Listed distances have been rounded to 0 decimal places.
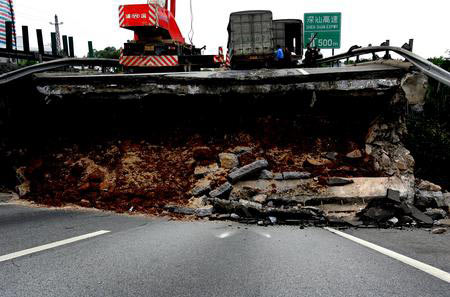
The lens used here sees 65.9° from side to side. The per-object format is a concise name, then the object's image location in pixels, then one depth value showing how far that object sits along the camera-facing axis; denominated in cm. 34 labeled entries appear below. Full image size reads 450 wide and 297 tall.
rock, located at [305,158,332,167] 769
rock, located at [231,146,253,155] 809
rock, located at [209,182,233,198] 699
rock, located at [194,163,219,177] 771
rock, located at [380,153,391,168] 769
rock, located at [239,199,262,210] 626
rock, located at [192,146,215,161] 805
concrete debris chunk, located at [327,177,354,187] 706
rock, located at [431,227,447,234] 493
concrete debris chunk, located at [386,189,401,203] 633
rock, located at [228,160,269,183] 727
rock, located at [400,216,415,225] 567
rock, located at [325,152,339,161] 786
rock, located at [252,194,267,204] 680
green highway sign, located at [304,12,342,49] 2203
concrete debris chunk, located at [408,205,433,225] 556
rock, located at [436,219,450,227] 562
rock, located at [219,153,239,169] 777
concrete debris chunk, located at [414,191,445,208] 697
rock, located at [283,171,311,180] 733
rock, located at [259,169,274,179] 735
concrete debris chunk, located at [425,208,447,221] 621
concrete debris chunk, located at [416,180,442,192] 782
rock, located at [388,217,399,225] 561
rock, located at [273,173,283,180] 731
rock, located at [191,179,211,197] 716
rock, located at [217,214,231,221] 615
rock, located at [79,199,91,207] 693
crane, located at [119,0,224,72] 1416
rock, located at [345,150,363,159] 784
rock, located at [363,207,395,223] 578
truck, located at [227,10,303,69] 1803
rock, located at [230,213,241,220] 608
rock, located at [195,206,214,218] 633
